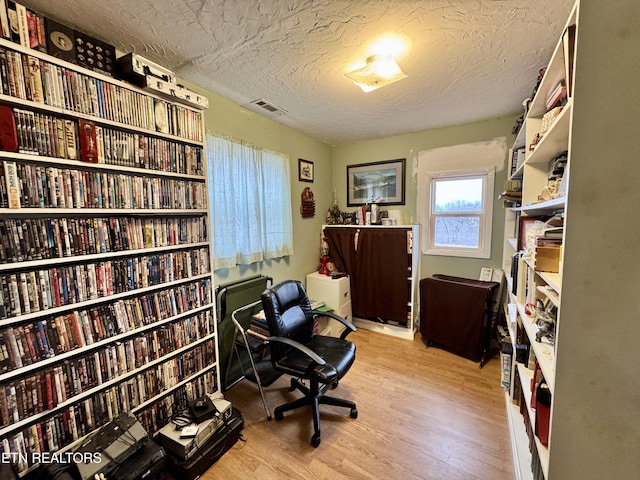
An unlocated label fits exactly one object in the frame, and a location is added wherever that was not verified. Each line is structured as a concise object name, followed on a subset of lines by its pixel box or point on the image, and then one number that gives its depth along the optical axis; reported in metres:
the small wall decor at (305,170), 3.13
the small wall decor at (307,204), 3.18
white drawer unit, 2.99
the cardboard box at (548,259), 1.14
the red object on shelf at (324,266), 3.32
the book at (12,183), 1.04
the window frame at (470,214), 2.78
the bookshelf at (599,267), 0.73
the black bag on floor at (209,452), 1.40
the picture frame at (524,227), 1.69
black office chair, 1.66
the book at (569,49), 0.93
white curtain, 2.16
